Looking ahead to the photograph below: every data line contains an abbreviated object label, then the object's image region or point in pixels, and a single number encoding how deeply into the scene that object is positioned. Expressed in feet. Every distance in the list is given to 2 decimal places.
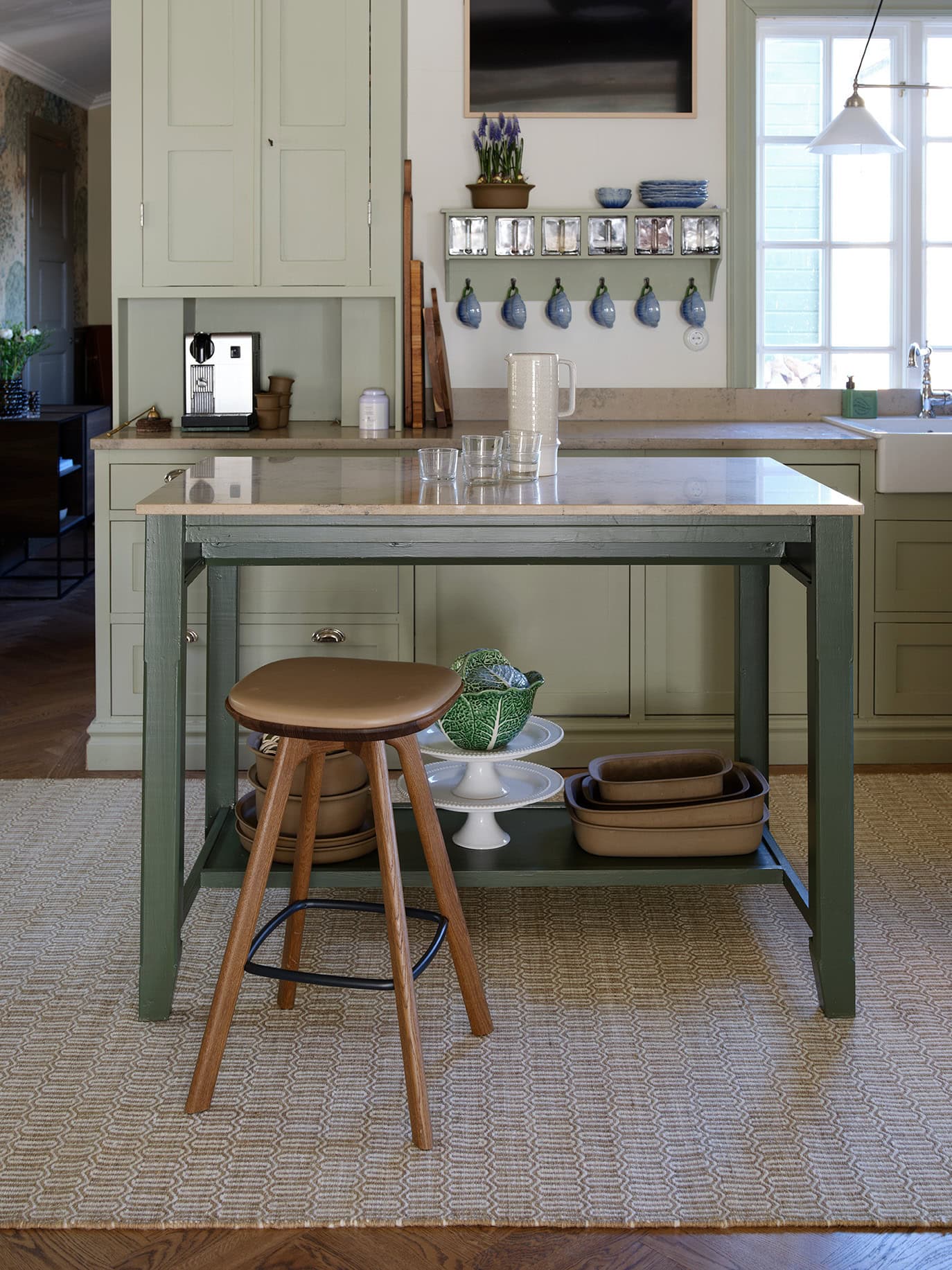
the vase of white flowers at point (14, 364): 21.97
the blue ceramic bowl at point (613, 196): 14.73
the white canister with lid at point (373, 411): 13.98
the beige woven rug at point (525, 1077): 6.48
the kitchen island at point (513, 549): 8.02
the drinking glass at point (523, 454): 9.10
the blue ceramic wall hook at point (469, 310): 15.03
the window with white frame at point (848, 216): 15.40
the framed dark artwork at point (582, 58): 14.89
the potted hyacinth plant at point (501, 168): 14.62
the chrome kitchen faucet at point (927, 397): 15.16
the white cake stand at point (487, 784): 9.28
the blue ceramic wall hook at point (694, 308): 15.15
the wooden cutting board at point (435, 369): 14.57
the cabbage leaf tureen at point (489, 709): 9.20
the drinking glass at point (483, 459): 8.68
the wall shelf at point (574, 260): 14.58
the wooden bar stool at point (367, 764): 7.03
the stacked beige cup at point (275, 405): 14.39
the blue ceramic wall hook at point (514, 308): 15.03
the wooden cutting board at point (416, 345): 14.35
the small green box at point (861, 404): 15.05
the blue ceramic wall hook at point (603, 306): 15.16
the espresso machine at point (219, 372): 14.51
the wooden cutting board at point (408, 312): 14.57
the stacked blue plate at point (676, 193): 14.69
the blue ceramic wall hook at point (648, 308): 15.15
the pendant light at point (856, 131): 14.10
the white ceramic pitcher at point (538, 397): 9.31
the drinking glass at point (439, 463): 8.91
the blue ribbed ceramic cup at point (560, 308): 15.06
